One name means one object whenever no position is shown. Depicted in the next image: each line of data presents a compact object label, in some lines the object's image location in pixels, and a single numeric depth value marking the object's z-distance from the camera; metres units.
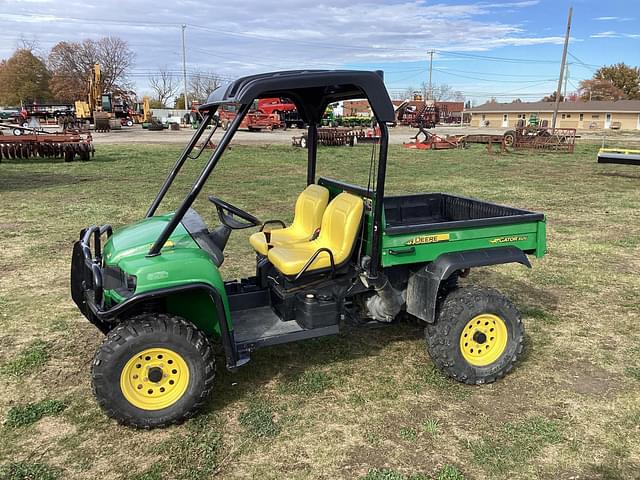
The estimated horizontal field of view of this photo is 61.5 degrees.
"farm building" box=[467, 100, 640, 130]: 66.00
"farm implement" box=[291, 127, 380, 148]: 24.72
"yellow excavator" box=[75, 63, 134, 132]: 36.50
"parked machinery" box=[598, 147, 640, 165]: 13.17
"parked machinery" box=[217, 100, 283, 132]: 35.34
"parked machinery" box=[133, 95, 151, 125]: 43.31
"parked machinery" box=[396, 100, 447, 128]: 35.51
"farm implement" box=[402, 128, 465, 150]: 24.53
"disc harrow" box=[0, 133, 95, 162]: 17.41
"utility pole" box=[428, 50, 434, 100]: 77.12
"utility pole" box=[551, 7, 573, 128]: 31.92
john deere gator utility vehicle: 3.19
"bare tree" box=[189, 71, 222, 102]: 83.44
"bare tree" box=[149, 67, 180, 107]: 91.25
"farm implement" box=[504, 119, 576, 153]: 24.89
